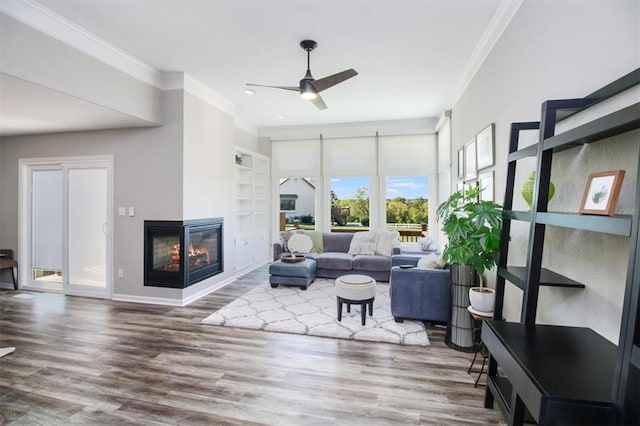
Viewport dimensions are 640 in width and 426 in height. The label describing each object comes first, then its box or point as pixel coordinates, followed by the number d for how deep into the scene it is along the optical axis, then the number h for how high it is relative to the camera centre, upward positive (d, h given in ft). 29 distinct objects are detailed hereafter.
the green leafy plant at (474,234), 7.40 -0.78
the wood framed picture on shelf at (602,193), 3.96 +0.24
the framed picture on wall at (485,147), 10.02 +2.08
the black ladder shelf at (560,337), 3.08 -1.95
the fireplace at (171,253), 14.01 -2.81
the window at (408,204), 21.81 -0.10
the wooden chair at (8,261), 15.98 -3.98
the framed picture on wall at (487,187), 10.01 +0.67
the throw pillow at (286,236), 19.47 -2.49
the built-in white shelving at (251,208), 19.94 -0.82
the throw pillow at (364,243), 18.97 -2.69
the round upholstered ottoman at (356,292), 11.41 -3.53
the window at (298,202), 23.67 -0.25
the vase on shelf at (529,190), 6.19 +0.37
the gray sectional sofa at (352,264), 17.67 -3.80
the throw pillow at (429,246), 17.47 -2.52
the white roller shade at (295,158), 23.15 +3.21
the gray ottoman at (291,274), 15.92 -4.04
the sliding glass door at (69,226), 15.20 -1.90
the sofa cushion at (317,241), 20.27 -2.84
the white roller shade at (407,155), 21.36 +3.48
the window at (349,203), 22.57 -0.14
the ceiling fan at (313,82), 10.09 +4.11
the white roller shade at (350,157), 22.21 +3.31
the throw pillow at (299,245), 19.06 -2.94
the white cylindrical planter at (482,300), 7.82 -2.52
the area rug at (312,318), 10.61 -4.79
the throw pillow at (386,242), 18.54 -2.49
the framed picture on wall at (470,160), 12.03 +1.92
